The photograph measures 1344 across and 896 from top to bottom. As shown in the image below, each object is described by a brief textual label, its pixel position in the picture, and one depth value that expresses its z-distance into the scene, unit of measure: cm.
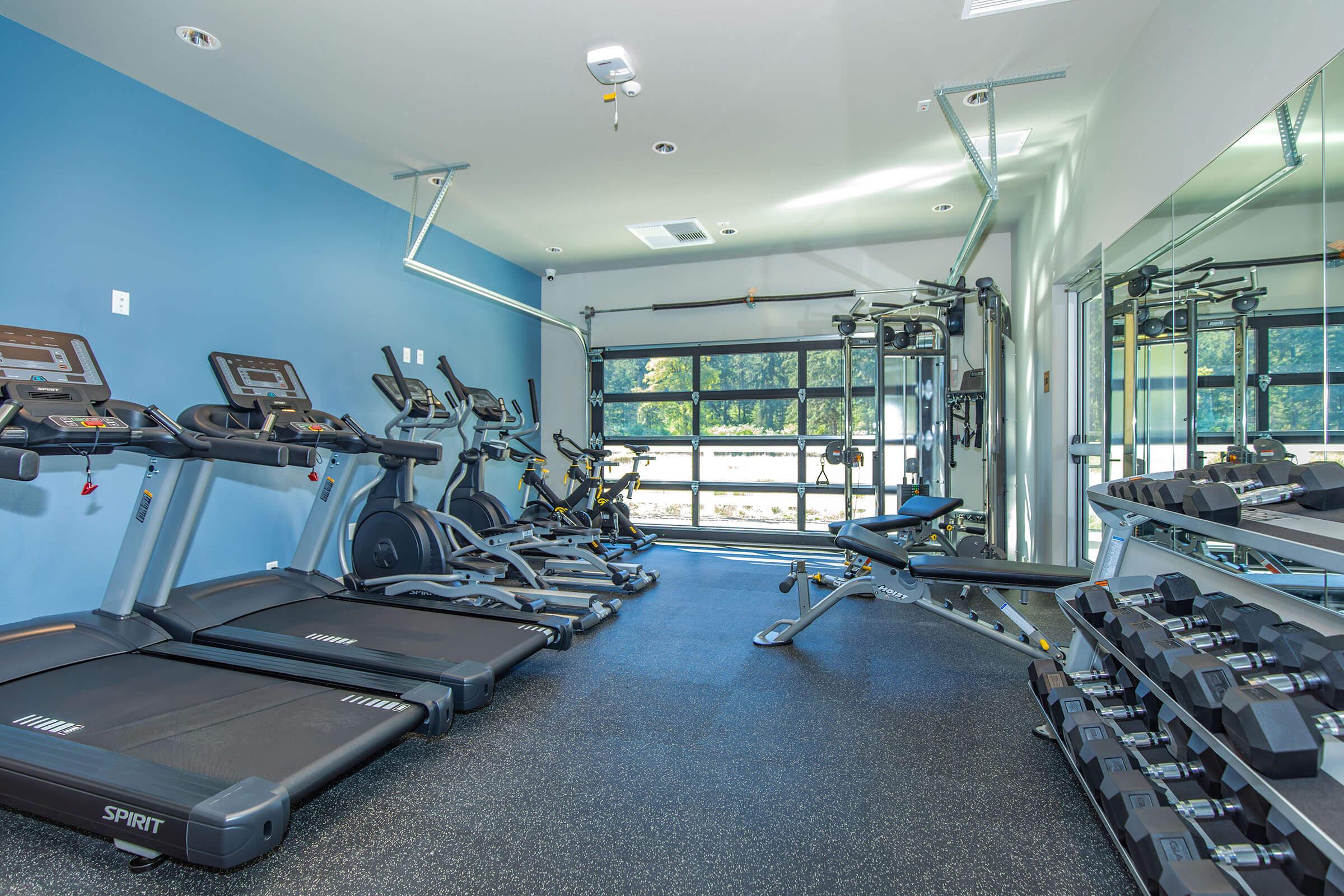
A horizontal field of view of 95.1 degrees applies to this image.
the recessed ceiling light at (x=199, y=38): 289
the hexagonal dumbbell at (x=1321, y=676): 116
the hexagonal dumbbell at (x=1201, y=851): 108
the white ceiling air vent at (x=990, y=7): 270
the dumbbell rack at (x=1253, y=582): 96
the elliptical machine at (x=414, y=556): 372
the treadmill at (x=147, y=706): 149
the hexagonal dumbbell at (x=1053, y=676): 201
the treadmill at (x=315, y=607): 258
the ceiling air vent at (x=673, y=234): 556
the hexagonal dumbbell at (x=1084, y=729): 173
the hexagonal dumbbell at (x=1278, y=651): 127
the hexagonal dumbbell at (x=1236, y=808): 124
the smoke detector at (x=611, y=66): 303
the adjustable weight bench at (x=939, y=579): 262
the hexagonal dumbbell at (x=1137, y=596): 171
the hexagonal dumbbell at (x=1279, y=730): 101
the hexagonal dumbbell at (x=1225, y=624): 143
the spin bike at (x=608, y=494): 576
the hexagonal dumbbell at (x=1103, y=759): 161
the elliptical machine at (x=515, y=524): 450
